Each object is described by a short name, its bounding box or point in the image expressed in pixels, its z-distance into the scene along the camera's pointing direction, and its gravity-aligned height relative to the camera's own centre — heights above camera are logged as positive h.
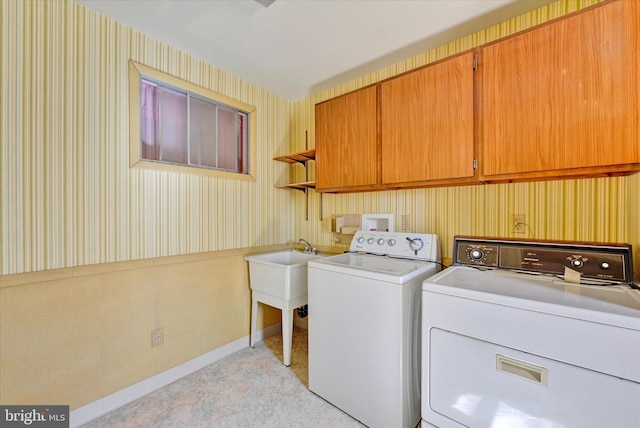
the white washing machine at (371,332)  1.42 -0.70
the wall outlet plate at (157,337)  1.90 -0.90
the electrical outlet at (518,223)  1.64 -0.08
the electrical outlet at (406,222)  2.13 -0.09
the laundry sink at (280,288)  2.13 -0.65
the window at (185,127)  1.86 +0.69
